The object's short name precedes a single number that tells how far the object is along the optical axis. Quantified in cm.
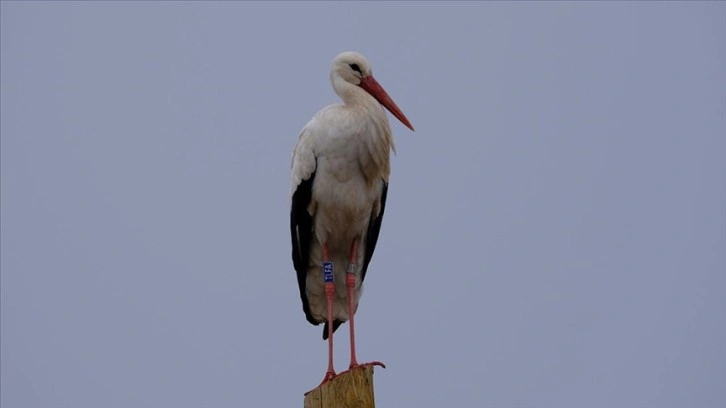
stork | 1619
